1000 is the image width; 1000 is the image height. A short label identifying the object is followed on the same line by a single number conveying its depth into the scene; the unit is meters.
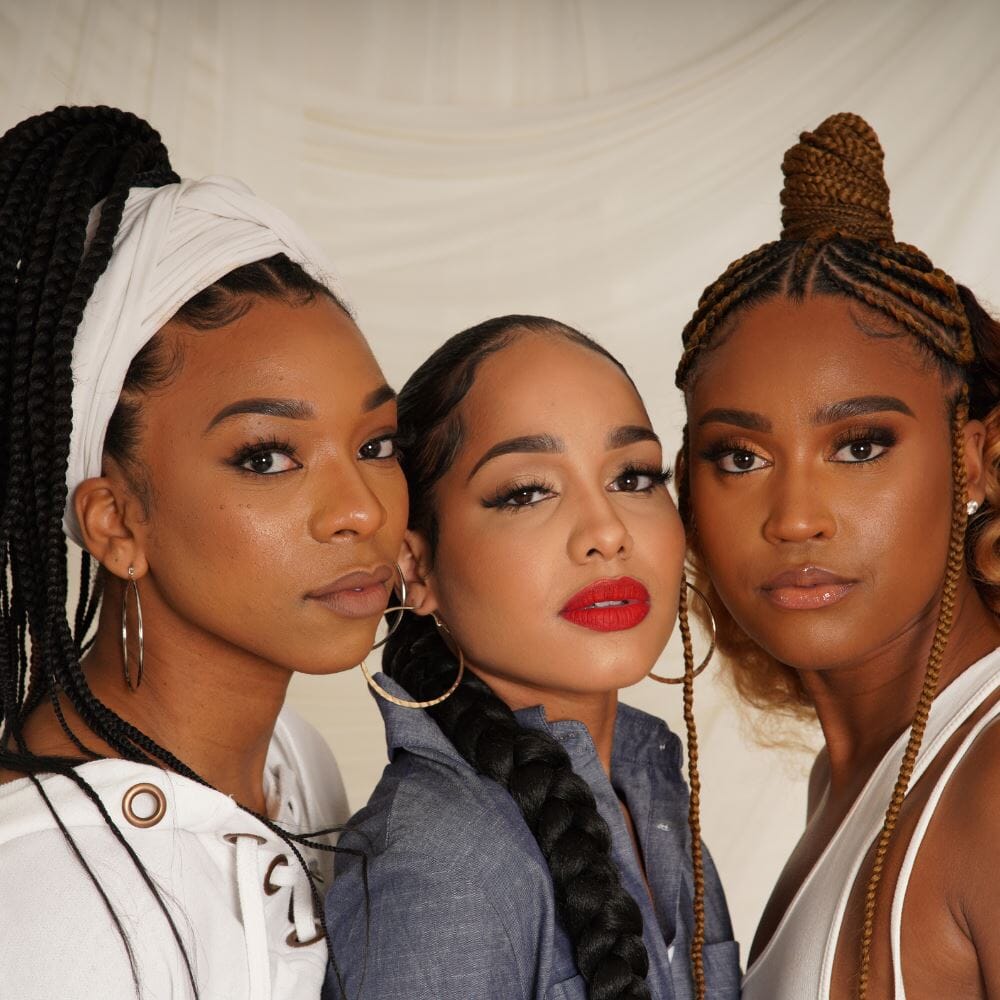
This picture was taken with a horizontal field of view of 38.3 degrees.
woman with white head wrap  2.46
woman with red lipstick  2.54
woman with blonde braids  2.77
